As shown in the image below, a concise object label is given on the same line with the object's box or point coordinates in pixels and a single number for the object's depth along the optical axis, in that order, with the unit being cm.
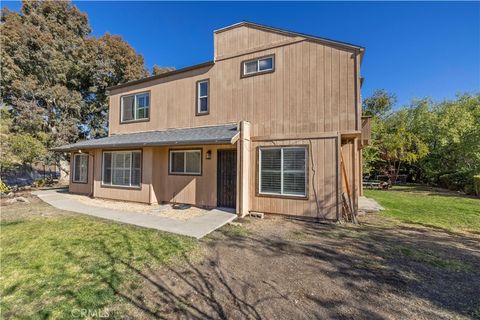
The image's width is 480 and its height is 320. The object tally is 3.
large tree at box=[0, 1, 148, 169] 1631
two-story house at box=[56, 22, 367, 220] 693
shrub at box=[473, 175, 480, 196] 1259
